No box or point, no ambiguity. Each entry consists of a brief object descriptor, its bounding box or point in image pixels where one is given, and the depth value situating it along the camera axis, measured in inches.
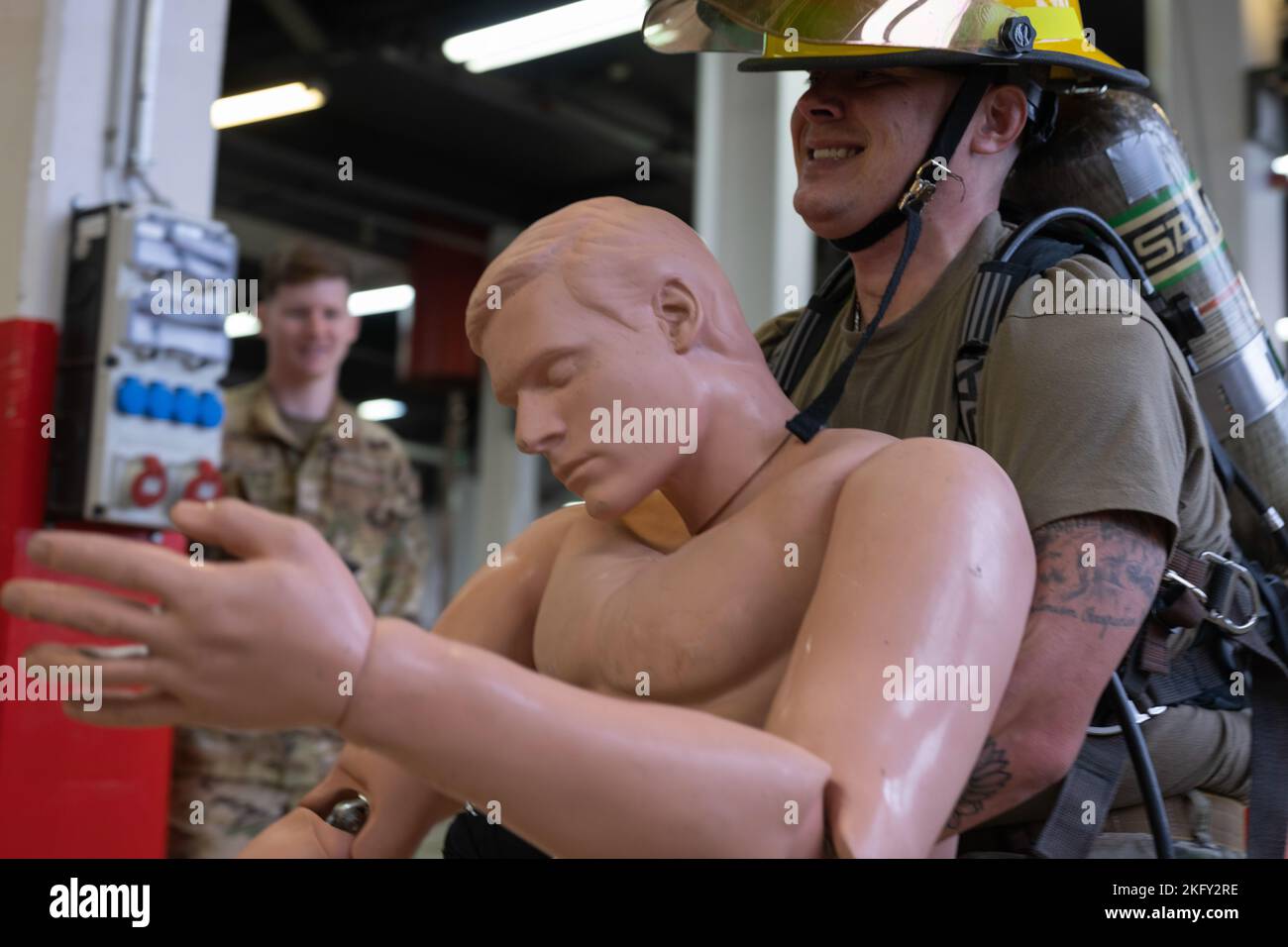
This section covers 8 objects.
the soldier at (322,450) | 181.0
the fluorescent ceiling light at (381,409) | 725.9
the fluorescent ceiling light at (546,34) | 318.0
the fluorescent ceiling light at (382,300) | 546.0
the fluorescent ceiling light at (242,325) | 573.0
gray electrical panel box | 138.9
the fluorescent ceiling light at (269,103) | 377.1
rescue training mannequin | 43.4
